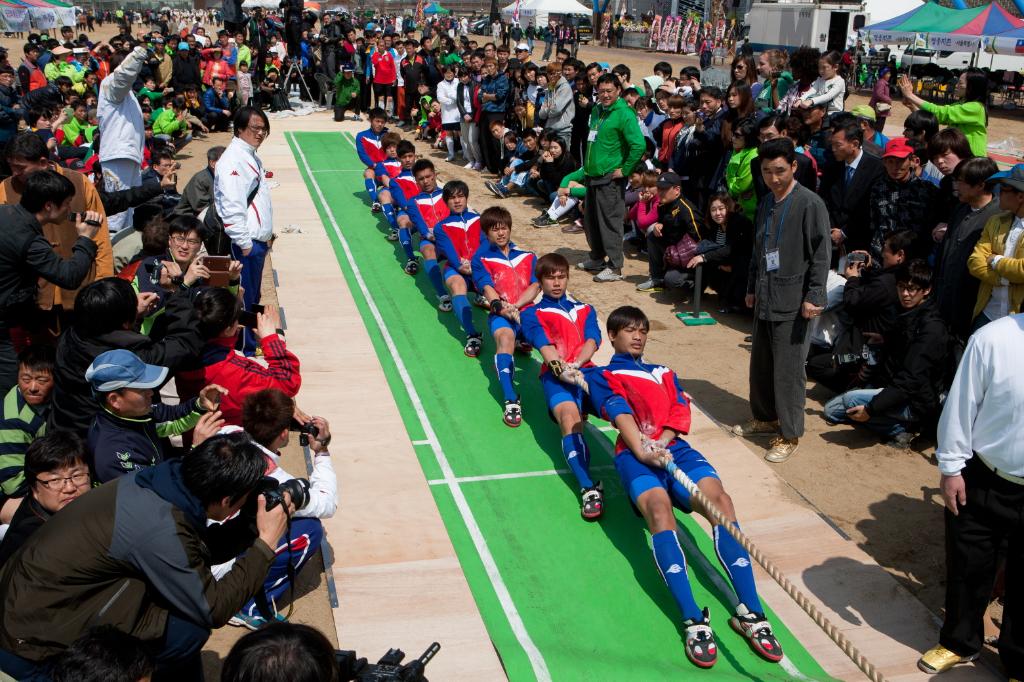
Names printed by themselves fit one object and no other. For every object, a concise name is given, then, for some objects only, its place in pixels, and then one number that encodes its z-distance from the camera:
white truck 27.30
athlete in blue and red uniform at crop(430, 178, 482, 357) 8.22
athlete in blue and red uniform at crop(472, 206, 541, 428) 7.18
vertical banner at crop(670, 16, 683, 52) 42.91
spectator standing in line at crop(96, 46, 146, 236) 7.90
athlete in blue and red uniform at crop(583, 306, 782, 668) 4.36
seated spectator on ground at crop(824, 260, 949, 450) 6.11
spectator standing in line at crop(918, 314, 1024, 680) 3.84
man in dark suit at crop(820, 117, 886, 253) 7.61
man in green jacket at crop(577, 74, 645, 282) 9.16
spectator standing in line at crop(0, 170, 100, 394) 5.07
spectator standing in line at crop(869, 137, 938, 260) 7.11
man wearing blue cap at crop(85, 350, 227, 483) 3.92
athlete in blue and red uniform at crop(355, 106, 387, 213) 12.37
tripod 22.56
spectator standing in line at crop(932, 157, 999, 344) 5.95
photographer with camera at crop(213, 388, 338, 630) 4.30
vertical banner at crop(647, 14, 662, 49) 43.88
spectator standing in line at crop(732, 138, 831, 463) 5.75
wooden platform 4.36
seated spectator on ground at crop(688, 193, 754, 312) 8.52
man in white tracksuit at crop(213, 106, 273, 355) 6.95
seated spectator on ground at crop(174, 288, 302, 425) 5.02
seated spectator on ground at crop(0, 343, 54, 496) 4.34
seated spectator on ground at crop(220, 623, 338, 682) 2.30
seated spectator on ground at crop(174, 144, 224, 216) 8.65
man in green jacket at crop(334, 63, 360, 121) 20.66
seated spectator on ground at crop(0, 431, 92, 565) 3.71
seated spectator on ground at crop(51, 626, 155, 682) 2.40
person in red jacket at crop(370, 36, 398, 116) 19.39
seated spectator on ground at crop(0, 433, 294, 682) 2.91
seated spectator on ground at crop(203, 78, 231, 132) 19.48
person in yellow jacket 5.30
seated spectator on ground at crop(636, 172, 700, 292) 8.93
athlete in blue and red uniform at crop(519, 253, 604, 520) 6.04
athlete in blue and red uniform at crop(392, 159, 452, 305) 8.93
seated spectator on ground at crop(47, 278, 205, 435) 4.31
